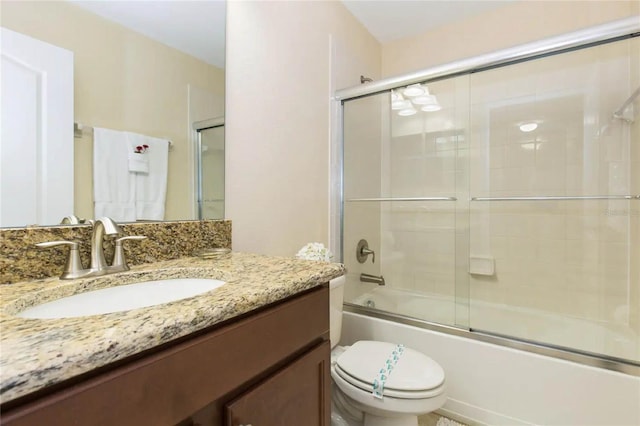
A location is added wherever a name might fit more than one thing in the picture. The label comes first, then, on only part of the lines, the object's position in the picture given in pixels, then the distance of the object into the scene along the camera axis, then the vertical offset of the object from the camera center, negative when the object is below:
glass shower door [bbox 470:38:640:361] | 1.67 +0.08
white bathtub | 1.52 -0.64
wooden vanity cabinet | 0.38 -0.27
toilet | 1.07 -0.63
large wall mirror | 0.80 +0.43
